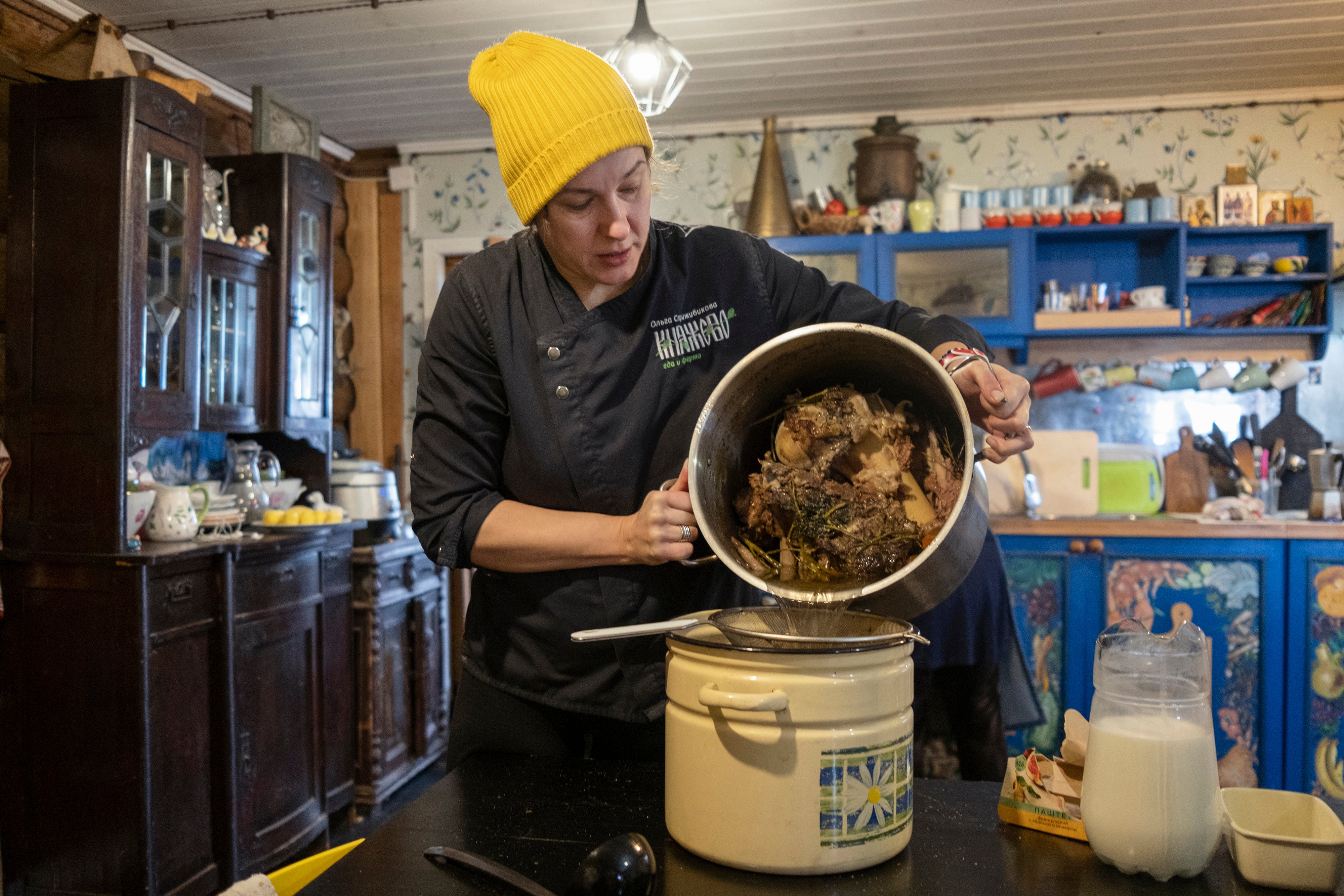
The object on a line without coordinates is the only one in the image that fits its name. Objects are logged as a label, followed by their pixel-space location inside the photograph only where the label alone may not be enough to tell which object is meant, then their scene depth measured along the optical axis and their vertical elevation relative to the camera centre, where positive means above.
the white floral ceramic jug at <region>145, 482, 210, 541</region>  2.67 -0.24
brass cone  4.21 +1.01
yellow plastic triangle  1.23 -0.56
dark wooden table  0.87 -0.40
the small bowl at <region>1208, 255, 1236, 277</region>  4.02 +0.71
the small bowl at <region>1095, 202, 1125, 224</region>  4.03 +0.92
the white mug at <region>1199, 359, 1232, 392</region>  4.09 +0.25
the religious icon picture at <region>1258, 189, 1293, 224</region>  4.08 +0.97
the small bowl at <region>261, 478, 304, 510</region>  3.31 -0.21
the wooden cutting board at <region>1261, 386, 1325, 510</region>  4.06 +0.00
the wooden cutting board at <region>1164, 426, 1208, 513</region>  4.08 -0.17
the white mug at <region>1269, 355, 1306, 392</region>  4.05 +0.27
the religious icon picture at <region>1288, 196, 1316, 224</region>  4.04 +0.94
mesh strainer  0.87 -0.19
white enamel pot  0.85 -0.29
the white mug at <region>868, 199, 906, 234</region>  4.14 +0.93
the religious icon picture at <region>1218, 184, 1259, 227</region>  4.07 +0.97
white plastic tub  0.84 -0.36
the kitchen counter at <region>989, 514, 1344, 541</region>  3.44 -0.33
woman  1.23 +0.03
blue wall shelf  3.99 +0.75
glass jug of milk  0.85 -0.28
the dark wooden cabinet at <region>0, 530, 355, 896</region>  2.42 -0.75
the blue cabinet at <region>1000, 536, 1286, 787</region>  3.47 -0.63
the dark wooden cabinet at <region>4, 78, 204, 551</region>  2.47 +0.32
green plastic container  4.00 -0.20
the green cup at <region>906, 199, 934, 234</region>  4.13 +0.93
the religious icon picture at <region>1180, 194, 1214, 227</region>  4.11 +0.95
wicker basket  4.14 +0.89
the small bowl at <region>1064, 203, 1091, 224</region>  4.05 +0.92
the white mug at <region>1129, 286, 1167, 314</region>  4.02 +0.58
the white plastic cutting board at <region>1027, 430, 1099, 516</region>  3.90 -0.14
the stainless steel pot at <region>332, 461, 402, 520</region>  3.57 -0.22
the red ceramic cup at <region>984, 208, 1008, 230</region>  4.14 +0.92
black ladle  0.81 -0.37
